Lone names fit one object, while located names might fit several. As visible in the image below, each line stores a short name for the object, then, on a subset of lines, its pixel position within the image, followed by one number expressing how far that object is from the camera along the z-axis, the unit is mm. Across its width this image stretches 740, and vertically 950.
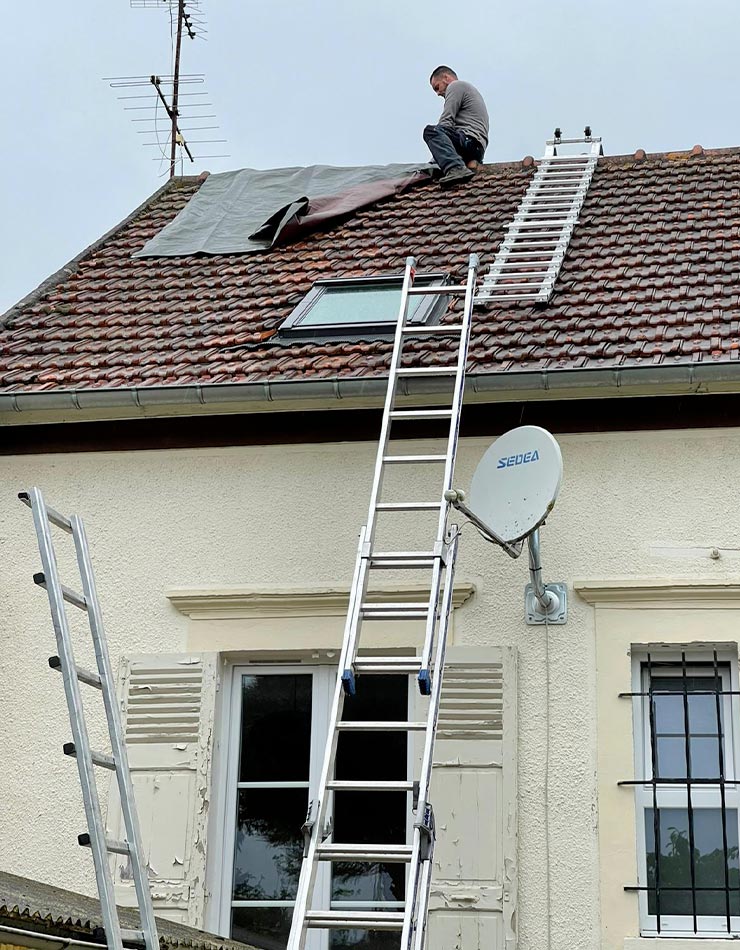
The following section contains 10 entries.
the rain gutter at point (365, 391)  13175
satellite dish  11446
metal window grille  11844
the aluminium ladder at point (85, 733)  7685
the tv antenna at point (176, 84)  24902
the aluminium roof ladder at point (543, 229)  15682
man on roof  20261
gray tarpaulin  18361
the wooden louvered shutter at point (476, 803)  11766
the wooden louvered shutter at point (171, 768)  12334
